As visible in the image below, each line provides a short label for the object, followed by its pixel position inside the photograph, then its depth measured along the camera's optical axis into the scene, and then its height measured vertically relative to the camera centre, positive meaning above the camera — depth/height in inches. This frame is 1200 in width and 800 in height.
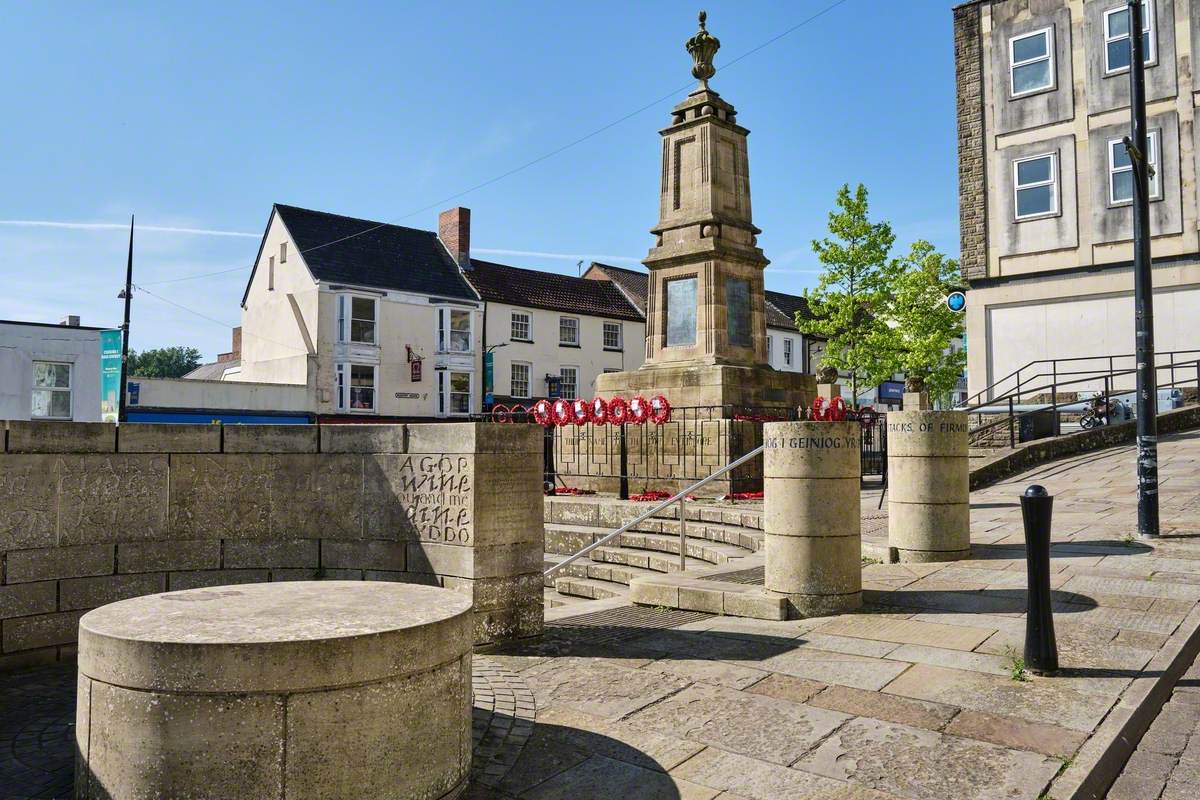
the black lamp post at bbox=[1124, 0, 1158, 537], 397.1 +77.1
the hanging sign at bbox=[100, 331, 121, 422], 904.9 +64.1
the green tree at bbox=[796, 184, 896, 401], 1323.8 +253.2
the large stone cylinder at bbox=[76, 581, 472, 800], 124.5 -40.3
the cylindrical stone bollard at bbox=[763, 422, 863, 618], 270.8 -25.9
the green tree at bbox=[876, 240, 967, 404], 1310.3 +178.6
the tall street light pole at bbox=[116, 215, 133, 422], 913.4 +124.8
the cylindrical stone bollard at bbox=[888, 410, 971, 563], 357.1 -19.3
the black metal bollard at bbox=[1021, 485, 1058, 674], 202.7 -35.9
